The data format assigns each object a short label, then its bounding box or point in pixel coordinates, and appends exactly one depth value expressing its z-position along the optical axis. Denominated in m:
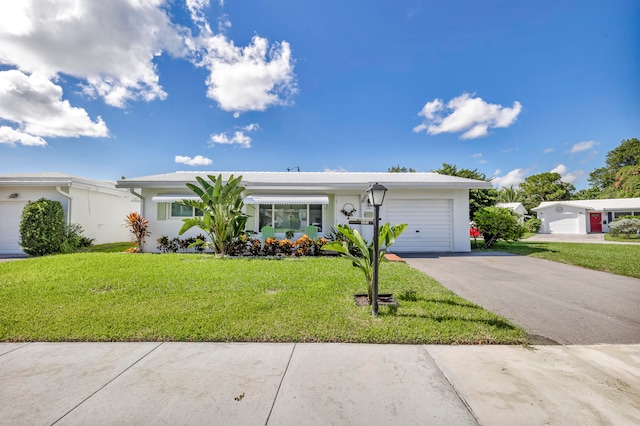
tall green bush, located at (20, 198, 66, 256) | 11.23
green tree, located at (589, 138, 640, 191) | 47.12
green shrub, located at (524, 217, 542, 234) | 31.75
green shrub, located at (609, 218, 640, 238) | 22.47
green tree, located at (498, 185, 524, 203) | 47.34
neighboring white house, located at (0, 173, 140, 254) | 12.62
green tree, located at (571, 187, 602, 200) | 49.59
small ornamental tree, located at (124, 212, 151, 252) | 11.76
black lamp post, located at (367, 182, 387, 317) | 4.39
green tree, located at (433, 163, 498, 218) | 17.75
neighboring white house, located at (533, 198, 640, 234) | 28.45
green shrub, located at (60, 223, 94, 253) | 11.97
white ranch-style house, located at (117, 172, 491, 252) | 12.57
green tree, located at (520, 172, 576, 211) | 46.84
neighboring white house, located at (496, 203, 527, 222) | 36.12
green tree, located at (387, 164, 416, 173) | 53.55
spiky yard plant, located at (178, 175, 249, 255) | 10.02
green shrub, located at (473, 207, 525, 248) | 13.40
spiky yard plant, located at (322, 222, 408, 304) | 4.98
